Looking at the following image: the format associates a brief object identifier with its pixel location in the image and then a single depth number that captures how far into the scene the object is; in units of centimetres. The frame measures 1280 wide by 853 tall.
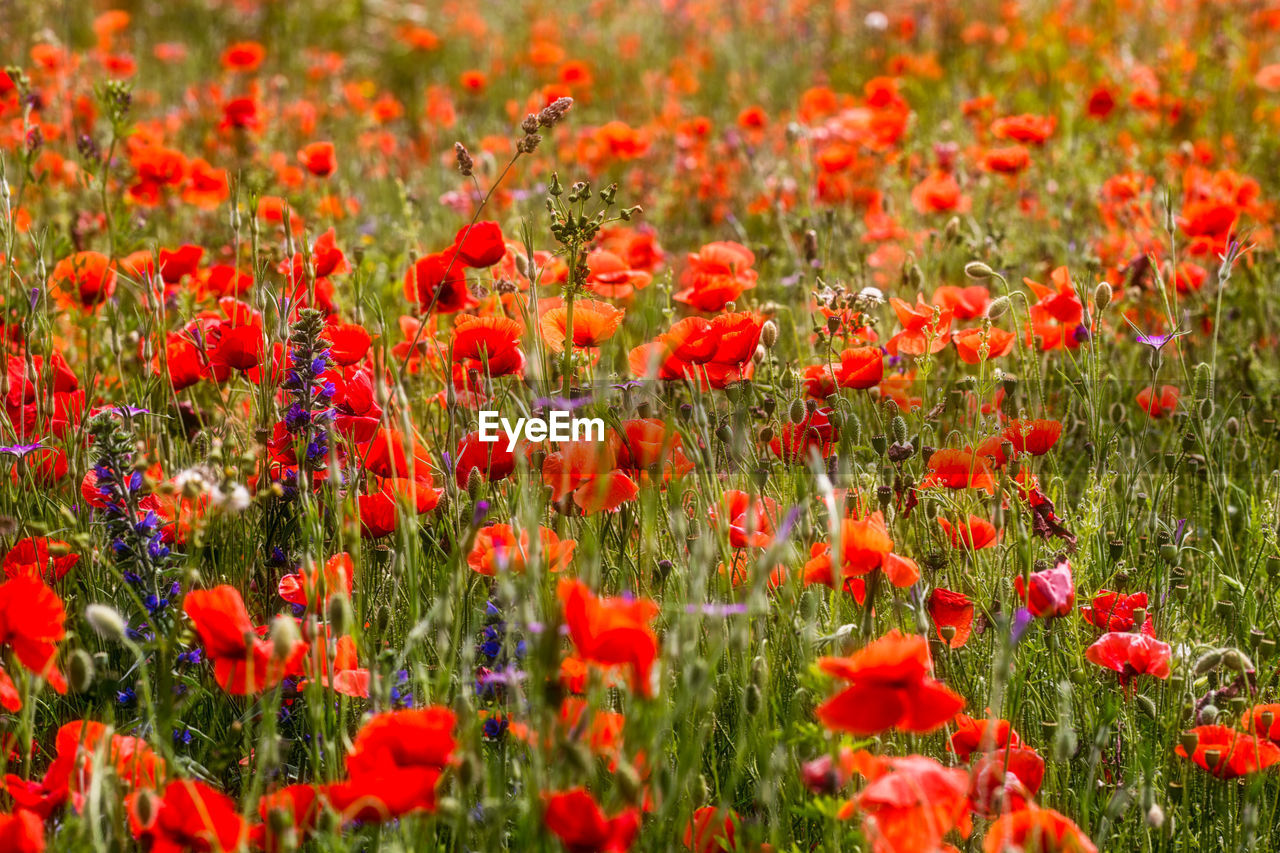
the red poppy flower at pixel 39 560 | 285
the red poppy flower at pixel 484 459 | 291
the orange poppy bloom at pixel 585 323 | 301
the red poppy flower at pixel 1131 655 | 276
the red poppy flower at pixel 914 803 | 256
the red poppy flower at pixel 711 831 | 267
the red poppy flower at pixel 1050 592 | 272
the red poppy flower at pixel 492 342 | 296
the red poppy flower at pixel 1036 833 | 258
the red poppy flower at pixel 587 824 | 256
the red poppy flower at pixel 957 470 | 295
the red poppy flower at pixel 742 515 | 279
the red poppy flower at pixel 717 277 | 313
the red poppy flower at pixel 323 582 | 271
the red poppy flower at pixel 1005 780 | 264
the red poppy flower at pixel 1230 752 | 272
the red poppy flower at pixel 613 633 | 257
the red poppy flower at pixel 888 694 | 259
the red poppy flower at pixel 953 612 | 280
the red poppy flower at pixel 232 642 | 266
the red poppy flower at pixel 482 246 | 306
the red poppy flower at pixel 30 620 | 269
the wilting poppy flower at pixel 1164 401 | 320
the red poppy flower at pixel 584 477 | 286
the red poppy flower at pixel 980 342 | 303
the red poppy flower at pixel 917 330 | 304
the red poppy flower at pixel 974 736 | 272
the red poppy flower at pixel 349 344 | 297
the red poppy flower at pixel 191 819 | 259
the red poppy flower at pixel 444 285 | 313
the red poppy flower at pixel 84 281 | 322
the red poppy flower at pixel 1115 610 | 285
